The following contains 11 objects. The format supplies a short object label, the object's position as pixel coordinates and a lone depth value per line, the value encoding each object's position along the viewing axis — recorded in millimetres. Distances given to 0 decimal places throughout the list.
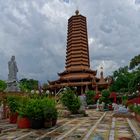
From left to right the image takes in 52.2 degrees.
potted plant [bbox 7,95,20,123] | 7758
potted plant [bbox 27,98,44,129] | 6607
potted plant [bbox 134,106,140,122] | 8297
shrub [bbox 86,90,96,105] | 19757
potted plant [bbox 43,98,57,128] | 6715
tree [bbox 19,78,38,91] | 35547
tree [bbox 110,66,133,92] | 24577
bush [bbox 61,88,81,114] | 10814
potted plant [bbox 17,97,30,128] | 6719
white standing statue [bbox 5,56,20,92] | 11155
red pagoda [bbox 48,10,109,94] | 27303
